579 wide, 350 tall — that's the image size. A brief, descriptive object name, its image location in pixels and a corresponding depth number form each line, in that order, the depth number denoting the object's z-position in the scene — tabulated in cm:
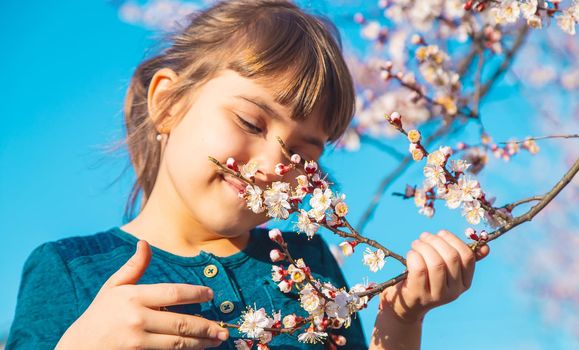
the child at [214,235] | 83
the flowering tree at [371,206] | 82
